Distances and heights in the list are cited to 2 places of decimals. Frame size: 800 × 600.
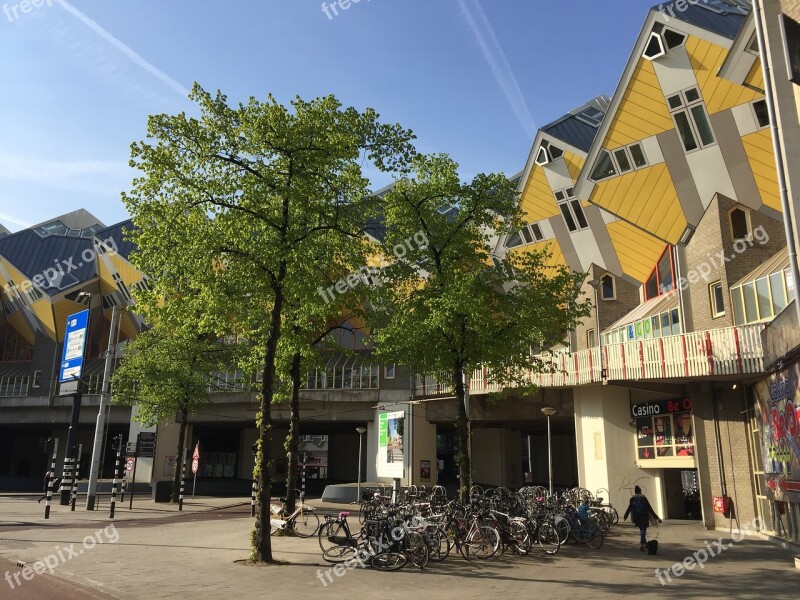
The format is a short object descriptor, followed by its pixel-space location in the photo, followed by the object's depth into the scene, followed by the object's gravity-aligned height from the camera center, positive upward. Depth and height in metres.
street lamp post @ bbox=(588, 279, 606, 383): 23.33 +6.75
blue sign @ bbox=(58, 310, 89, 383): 27.17 +4.78
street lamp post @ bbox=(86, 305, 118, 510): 27.08 +0.34
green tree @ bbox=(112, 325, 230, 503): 30.47 +3.86
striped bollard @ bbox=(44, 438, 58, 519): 21.86 -1.12
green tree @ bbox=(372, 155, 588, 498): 16.88 +4.80
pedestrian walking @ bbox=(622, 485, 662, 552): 15.12 -1.09
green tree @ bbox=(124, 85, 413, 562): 13.05 +5.33
